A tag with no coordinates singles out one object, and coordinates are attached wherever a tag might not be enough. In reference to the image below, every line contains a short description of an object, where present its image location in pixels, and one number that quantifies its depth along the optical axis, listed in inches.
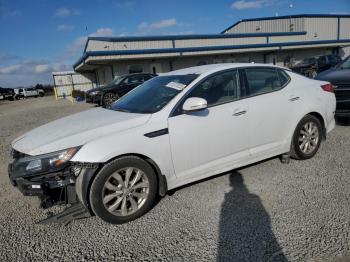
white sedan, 118.0
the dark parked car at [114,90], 558.9
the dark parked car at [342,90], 247.6
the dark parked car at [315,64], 805.2
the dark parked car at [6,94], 1677.8
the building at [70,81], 1477.6
